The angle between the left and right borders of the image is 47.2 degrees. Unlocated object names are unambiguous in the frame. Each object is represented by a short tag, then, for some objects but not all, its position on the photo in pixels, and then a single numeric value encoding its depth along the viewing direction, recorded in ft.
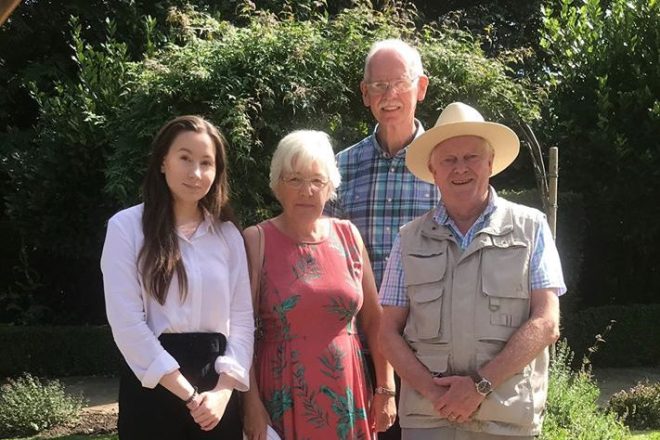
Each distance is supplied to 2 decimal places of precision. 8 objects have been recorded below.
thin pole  17.58
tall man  9.90
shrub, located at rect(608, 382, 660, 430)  21.53
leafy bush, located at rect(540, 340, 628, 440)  15.71
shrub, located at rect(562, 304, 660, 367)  30.86
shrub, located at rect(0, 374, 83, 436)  22.43
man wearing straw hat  7.85
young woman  7.95
